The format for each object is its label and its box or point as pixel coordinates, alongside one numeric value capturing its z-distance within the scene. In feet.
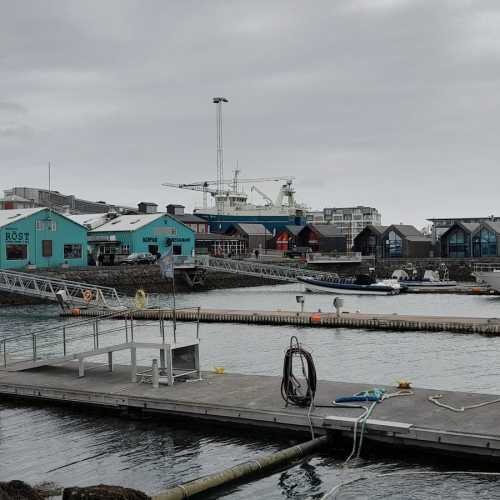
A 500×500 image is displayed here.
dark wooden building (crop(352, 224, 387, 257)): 349.00
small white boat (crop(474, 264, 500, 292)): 211.20
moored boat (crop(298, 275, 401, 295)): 223.30
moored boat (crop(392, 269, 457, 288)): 241.76
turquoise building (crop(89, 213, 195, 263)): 275.39
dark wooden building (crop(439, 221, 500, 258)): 309.42
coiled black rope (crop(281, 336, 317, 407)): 54.60
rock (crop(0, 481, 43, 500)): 33.99
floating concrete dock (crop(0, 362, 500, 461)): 47.39
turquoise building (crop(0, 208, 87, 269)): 217.56
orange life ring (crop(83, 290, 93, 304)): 161.17
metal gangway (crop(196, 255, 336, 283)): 253.65
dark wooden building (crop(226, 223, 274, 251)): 392.27
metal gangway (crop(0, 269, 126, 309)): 161.17
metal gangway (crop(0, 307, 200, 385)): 63.41
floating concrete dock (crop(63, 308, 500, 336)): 116.37
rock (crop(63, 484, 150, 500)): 34.86
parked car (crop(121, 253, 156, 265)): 255.09
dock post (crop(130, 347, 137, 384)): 64.28
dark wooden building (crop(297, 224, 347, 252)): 372.79
